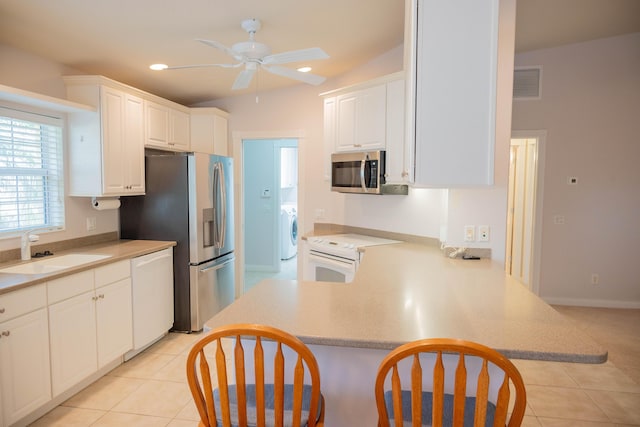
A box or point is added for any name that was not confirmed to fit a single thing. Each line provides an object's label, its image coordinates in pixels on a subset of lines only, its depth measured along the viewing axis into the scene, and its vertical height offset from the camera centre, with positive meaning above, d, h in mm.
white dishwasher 3215 -926
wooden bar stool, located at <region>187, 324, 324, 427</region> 1160 -591
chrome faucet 2805 -388
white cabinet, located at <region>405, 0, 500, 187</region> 1863 +496
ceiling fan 2438 +850
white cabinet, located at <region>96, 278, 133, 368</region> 2834 -979
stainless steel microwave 3459 +183
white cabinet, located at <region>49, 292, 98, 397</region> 2449 -987
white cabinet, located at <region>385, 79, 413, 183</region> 3322 +493
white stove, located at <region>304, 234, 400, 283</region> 3414 -582
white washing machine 7061 -734
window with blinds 2816 +120
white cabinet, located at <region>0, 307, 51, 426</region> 2115 -992
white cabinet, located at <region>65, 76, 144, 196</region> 3211 +419
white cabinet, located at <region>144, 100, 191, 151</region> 3814 +658
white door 4809 -179
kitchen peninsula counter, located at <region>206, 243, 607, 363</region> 1337 -489
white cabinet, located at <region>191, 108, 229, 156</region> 4527 +689
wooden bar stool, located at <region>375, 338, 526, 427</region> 1046 -527
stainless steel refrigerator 3715 -280
